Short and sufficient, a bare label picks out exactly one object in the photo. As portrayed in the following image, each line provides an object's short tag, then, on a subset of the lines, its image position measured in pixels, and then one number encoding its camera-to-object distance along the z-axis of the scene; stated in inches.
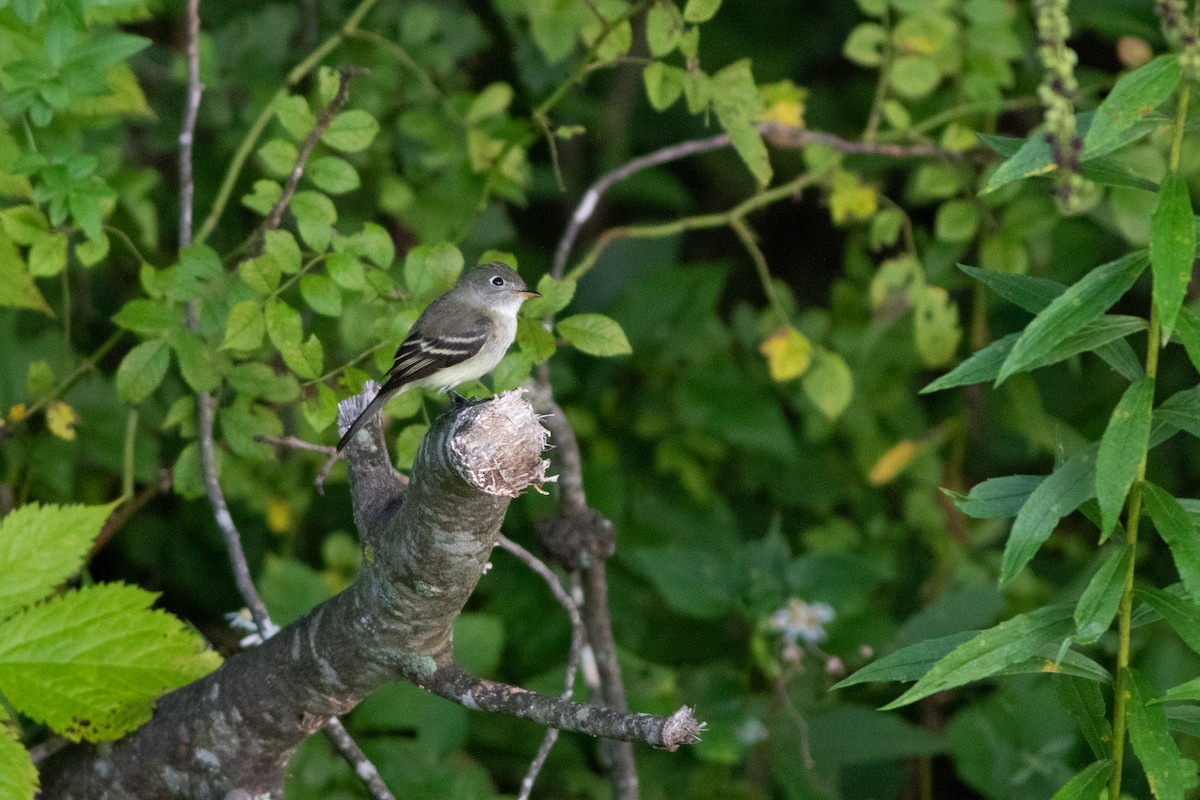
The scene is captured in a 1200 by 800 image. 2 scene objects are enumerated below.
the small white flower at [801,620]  316.5
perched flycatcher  228.4
